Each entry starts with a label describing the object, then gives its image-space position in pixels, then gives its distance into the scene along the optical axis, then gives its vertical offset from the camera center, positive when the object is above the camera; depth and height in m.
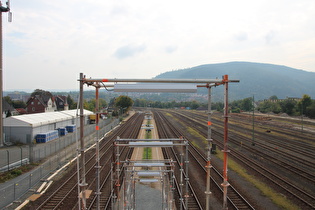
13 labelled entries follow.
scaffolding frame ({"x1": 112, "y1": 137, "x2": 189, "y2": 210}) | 10.07 -4.42
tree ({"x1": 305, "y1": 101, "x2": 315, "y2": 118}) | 58.89 -2.12
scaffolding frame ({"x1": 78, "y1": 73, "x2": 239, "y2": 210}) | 6.18 +0.51
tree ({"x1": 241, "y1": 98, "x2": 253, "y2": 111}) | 94.11 -0.95
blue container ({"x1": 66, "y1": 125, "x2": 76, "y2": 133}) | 36.44 -4.37
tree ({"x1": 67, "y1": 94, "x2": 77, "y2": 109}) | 74.31 -0.58
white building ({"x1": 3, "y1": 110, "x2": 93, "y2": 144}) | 26.72 -3.22
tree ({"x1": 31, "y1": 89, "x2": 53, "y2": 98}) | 82.50 +3.38
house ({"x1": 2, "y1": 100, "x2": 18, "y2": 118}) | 48.47 -1.99
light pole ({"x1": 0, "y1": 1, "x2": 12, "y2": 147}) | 26.89 +5.60
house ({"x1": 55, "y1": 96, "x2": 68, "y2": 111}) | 71.06 -0.87
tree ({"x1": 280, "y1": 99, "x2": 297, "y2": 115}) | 71.62 -1.24
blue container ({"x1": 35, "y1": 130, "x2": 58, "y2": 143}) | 27.61 -4.48
